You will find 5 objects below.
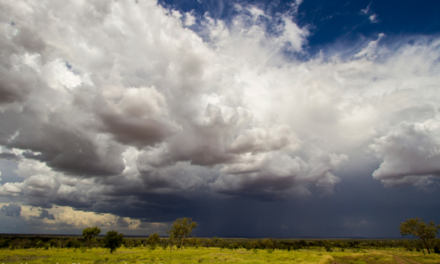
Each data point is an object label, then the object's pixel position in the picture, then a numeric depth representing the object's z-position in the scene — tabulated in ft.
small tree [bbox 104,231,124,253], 300.38
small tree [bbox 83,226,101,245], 386.93
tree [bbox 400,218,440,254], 280.72
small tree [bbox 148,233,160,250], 475.93
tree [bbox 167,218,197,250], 372.17
